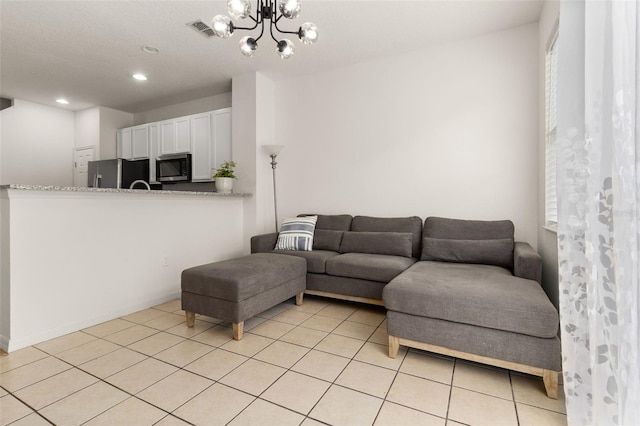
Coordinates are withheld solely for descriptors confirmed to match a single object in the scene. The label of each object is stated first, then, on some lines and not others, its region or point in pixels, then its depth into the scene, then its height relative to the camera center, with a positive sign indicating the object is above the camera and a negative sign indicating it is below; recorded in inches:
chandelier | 69.5 +45.4
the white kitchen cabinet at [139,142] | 205.8 +47.7
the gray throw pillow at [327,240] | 137.7 -13.1
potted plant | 154.9 +16.9
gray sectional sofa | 66.8 -20.0
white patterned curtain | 38.3 +0.3
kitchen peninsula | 85.7 -14.0
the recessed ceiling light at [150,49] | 133.3 +71.8
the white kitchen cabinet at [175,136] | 187.2 +47.3
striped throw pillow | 136.9 -10.9
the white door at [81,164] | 218.8 +35.2
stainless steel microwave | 185.5 +27.1
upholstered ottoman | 90.3 -24.1
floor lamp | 156.7 +29.6
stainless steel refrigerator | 189.6 +25.2
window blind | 96.9 +23.6
